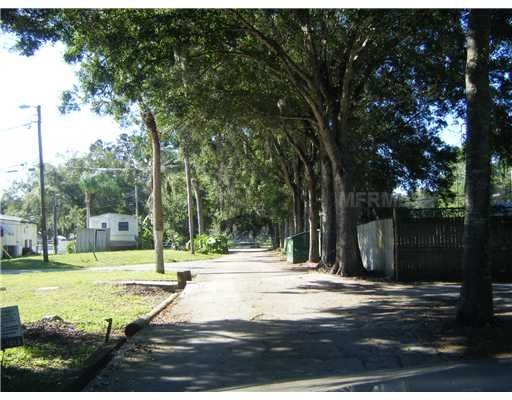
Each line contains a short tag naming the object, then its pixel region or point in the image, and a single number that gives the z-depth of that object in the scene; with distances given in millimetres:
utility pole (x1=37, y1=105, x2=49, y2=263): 34125
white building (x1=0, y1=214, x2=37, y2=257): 49688
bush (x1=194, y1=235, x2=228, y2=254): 48700
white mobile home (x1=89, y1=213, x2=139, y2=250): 62875
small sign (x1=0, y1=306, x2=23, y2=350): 6770
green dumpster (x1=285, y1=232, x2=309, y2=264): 31734
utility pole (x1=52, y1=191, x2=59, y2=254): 57844
